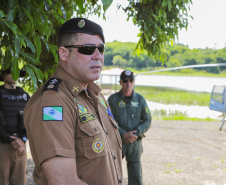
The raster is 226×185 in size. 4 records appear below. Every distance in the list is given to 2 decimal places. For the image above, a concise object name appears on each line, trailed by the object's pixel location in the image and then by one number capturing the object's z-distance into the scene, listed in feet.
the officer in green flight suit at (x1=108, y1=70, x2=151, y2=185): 12.73
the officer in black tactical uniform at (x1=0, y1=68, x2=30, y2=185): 10.49
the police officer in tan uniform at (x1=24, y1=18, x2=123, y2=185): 3.92
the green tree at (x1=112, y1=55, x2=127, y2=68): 144.77
